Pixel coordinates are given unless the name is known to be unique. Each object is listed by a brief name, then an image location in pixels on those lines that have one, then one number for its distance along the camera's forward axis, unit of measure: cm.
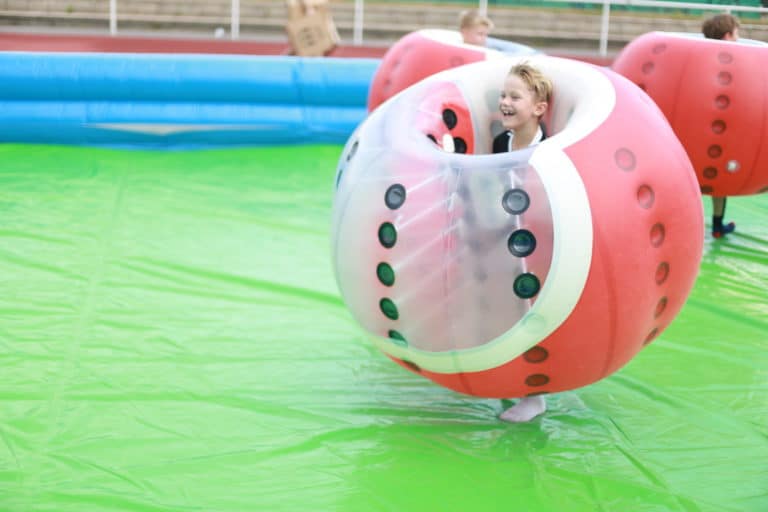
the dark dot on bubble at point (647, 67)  723
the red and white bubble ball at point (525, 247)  389
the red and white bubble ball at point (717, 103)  697
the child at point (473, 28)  929
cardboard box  1429
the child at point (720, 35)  763
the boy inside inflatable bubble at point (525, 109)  462
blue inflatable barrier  1051
